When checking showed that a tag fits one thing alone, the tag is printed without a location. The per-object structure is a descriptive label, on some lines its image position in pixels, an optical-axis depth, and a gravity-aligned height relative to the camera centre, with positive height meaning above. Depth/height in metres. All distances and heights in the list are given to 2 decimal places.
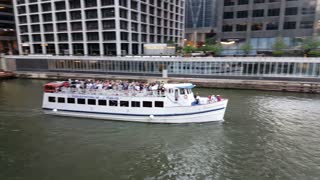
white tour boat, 24.55 -5.62
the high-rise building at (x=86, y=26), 69.31 +9.44
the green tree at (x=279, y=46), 54.31 +2.34
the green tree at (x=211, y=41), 71.45 +4.34
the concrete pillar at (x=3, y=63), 66.54 -2.78
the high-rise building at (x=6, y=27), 89.50 +10.82
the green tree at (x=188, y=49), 65.38 +1.72
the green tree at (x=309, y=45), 51.10 +2.56
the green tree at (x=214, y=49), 58.81 +1.62
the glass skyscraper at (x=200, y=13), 131.12 +24.87
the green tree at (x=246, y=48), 56.54 +1.88
